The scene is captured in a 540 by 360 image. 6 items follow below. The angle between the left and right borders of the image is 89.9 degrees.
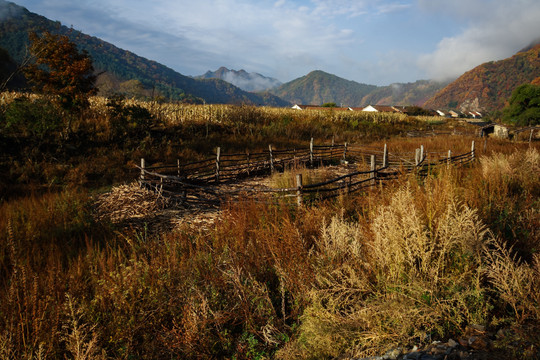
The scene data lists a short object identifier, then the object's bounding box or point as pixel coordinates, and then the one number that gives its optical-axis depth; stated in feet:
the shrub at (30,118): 35.94
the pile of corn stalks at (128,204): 18.93
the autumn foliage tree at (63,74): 38.95
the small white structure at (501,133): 88.99
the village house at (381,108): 256.11
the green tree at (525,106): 126.21
